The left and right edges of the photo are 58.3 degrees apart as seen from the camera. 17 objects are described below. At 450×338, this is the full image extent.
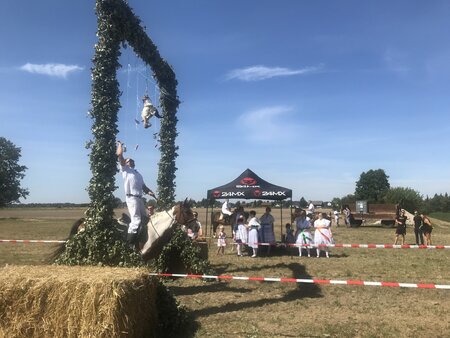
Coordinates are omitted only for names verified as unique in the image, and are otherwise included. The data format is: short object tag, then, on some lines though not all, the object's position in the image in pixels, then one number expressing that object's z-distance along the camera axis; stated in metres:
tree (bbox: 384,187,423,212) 55.77
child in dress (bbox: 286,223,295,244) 17.55
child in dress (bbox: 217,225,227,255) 16.67
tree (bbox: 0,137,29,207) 60.97
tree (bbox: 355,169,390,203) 104.09
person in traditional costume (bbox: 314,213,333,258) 15.85
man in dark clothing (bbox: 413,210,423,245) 19.64
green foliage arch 7.75
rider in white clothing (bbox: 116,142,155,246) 8.48
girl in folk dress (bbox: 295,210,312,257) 16.30
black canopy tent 17.62
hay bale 4.70
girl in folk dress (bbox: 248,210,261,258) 15.95
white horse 9.47
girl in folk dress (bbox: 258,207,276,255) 16.98
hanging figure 9.98
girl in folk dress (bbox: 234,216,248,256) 16.32
